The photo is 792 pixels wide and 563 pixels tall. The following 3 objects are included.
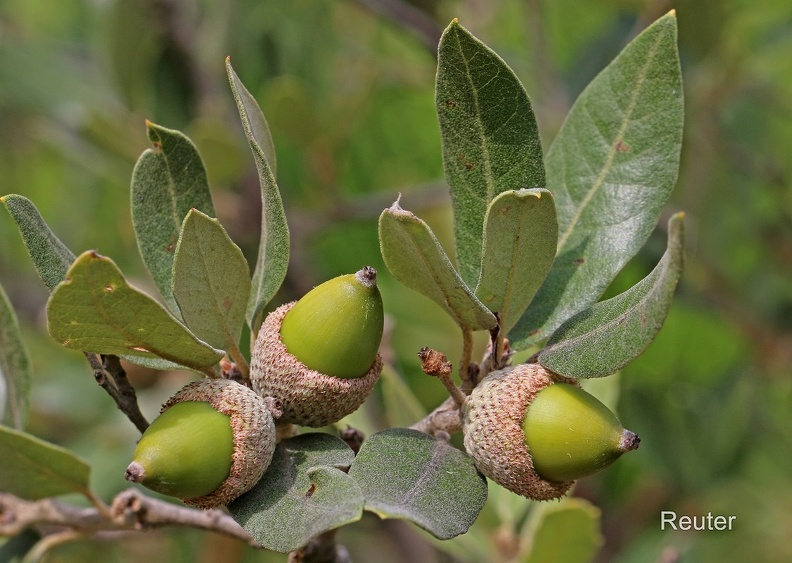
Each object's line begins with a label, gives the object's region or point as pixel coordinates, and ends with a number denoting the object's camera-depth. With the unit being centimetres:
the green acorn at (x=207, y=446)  24
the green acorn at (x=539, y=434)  24
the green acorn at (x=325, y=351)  25
